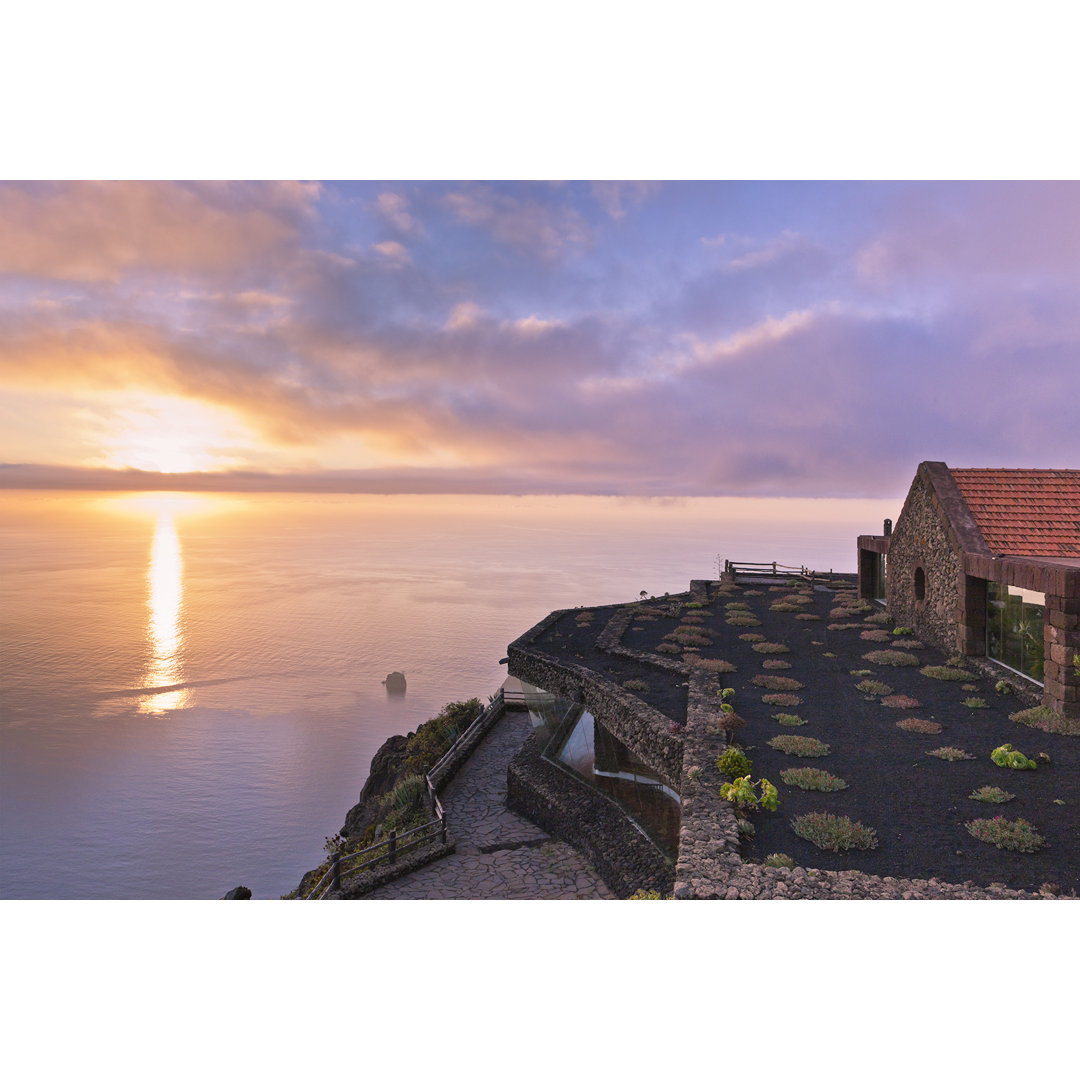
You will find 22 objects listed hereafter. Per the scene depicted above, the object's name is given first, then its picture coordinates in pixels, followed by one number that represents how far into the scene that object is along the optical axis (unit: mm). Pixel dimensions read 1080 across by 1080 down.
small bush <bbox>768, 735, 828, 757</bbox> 11211
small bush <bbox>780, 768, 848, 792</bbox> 9797
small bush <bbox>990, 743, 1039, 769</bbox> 10281
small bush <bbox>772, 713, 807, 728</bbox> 12733
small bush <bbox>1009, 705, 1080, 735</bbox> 11836
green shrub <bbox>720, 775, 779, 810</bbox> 9086
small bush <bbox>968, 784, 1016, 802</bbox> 9117
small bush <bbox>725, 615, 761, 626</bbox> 24019
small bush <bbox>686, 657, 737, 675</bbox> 16844
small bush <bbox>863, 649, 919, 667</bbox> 17328
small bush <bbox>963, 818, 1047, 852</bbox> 7875
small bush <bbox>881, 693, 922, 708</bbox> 13781
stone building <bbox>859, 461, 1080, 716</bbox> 12648
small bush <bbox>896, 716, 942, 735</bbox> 12172
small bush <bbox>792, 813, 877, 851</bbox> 8070
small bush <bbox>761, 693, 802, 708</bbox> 14086
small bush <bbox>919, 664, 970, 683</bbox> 15703
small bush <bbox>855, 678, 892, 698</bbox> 14822
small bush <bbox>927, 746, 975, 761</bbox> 10797
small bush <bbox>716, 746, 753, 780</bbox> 9945
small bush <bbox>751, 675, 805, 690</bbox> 15422
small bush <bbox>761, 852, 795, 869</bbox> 7578
